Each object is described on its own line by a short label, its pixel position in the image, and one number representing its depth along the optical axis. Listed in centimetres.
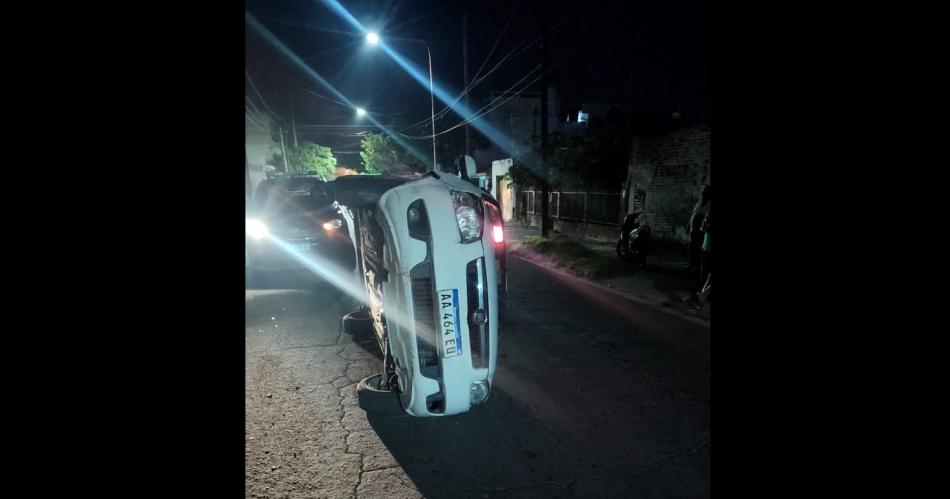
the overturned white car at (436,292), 308
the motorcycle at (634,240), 1099
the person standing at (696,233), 843
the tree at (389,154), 3547
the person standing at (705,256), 722
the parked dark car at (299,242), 793
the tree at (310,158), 4600
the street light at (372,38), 1672
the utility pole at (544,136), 1514
